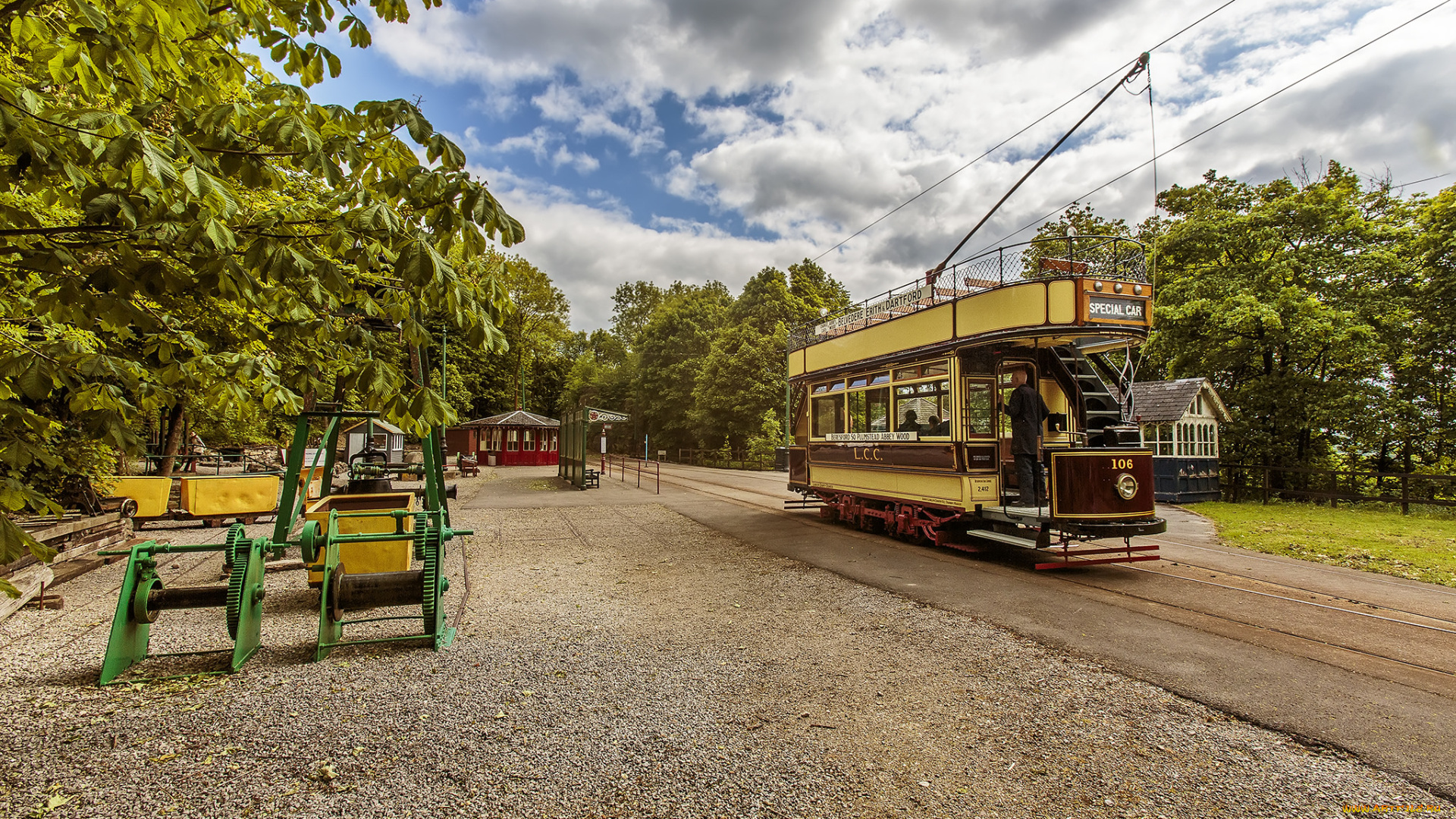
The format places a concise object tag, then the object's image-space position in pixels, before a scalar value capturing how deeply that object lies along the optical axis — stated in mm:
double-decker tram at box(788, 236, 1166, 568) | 8242
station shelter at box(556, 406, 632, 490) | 23203
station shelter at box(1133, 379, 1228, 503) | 19078
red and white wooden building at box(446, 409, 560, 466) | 41281
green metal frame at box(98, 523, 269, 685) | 4566
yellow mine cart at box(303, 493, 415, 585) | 7176
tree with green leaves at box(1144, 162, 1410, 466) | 18156
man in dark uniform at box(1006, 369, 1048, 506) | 8844
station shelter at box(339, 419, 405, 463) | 22878
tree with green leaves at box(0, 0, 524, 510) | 2061
